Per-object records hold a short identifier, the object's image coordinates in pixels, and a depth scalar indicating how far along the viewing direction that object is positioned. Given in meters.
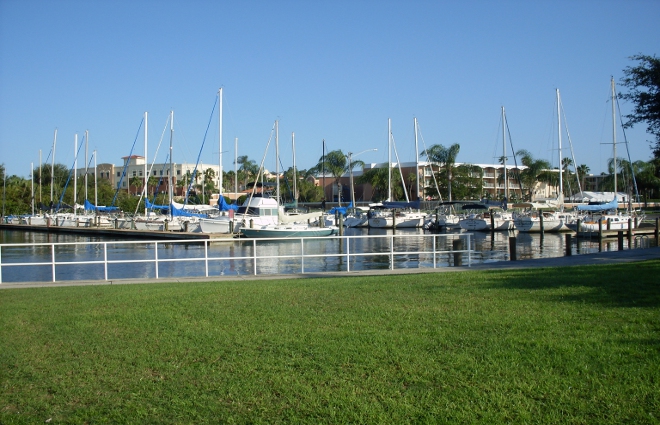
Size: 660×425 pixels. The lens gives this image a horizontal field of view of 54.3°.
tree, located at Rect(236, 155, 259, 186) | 134.00
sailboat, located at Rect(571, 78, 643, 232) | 58.88
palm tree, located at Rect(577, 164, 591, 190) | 134.98
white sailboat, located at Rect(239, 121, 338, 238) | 52.19
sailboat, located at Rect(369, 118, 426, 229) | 76.38
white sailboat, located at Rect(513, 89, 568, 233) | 64.62
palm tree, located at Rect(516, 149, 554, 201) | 118.94
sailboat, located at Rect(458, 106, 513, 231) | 68.06
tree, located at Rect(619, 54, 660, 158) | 19.23
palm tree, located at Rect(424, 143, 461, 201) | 105.38
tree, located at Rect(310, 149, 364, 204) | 114.69
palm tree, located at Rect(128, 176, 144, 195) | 129.12
